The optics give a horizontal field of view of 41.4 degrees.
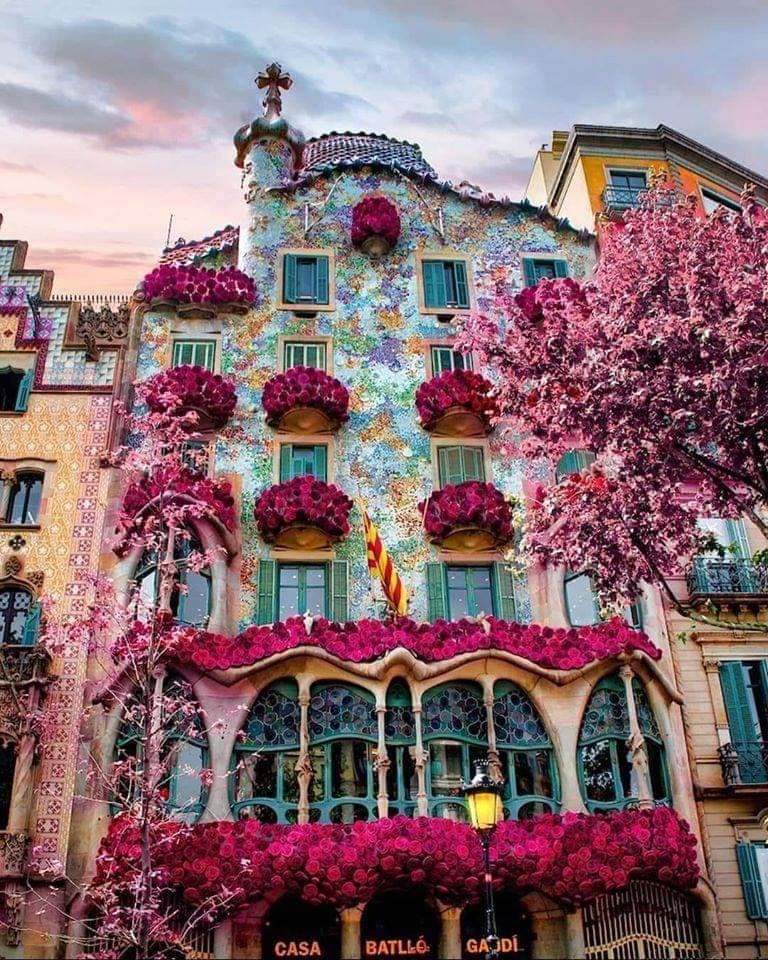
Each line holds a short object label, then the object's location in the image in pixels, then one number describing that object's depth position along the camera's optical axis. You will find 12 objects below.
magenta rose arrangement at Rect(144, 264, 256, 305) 27.58
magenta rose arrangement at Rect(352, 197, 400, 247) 28.69
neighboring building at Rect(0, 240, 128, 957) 20.03
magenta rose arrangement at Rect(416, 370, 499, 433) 25.83
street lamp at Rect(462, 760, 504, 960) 13.98
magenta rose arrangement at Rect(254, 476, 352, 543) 23.80
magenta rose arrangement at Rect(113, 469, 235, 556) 22.84
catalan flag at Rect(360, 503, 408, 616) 22.55
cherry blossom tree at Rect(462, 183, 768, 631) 16.16
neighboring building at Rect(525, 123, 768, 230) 30.94
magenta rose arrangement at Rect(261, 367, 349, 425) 25.58
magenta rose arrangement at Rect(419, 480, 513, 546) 24.14
